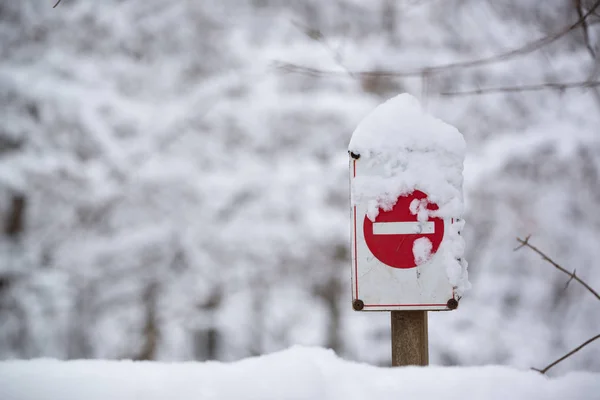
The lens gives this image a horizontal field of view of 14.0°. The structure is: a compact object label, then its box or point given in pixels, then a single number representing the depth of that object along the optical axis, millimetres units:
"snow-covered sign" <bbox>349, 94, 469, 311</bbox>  4670
